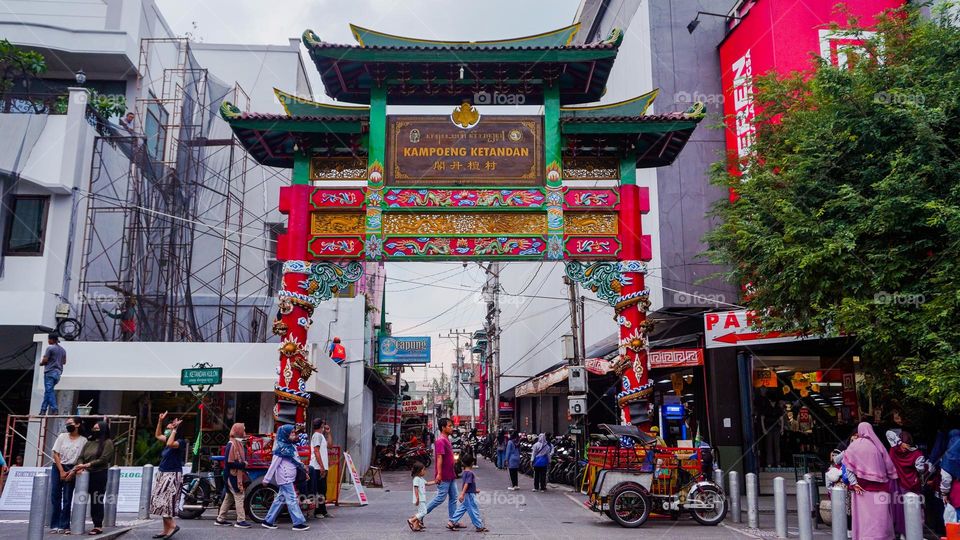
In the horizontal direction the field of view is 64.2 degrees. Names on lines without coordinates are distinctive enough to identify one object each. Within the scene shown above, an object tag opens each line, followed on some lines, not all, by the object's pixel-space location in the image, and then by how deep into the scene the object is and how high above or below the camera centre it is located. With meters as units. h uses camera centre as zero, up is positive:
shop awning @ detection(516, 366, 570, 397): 23.98 +1.09
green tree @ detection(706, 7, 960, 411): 11.20 +3.20
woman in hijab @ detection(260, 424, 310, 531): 11.83 -1.00
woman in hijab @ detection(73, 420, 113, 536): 11.12 -0.79
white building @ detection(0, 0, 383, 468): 19.25 +5.87
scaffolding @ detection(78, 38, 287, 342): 23.17 +6.38
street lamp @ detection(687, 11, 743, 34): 22.31 +11.21
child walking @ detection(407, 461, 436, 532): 11.93 -1.34
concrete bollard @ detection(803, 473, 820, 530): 12.83 -1.43
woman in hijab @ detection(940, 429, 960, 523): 10.32 -0.87
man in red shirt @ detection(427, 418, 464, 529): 12.13 -0.93
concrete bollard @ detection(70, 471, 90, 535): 10.84 -1.32
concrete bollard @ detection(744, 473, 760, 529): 12.87 -1.48
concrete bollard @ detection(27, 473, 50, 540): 9.35 -1.17
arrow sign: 18.30 +1.95
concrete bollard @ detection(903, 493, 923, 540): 8.91 -1.17
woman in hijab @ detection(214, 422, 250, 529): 12.07 -0.95
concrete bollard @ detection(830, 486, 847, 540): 9.81 -1.27
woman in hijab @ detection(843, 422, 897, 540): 10.36 -0.95
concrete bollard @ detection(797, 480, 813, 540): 10.38 -1.31
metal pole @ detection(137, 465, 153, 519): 12.97 -1.33
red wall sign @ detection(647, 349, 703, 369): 19.48 +1.39
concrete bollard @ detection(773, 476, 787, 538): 11.50 -1.42
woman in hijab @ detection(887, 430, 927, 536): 11.34 -0.78
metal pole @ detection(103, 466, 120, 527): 11.52 -1.30
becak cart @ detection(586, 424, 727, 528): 12.64 -1.17
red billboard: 19.44 +9.59
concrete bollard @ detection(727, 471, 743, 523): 13.58 -1.48
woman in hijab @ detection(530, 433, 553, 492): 20.88 -1.30
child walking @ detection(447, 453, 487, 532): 11.87 -1.38
